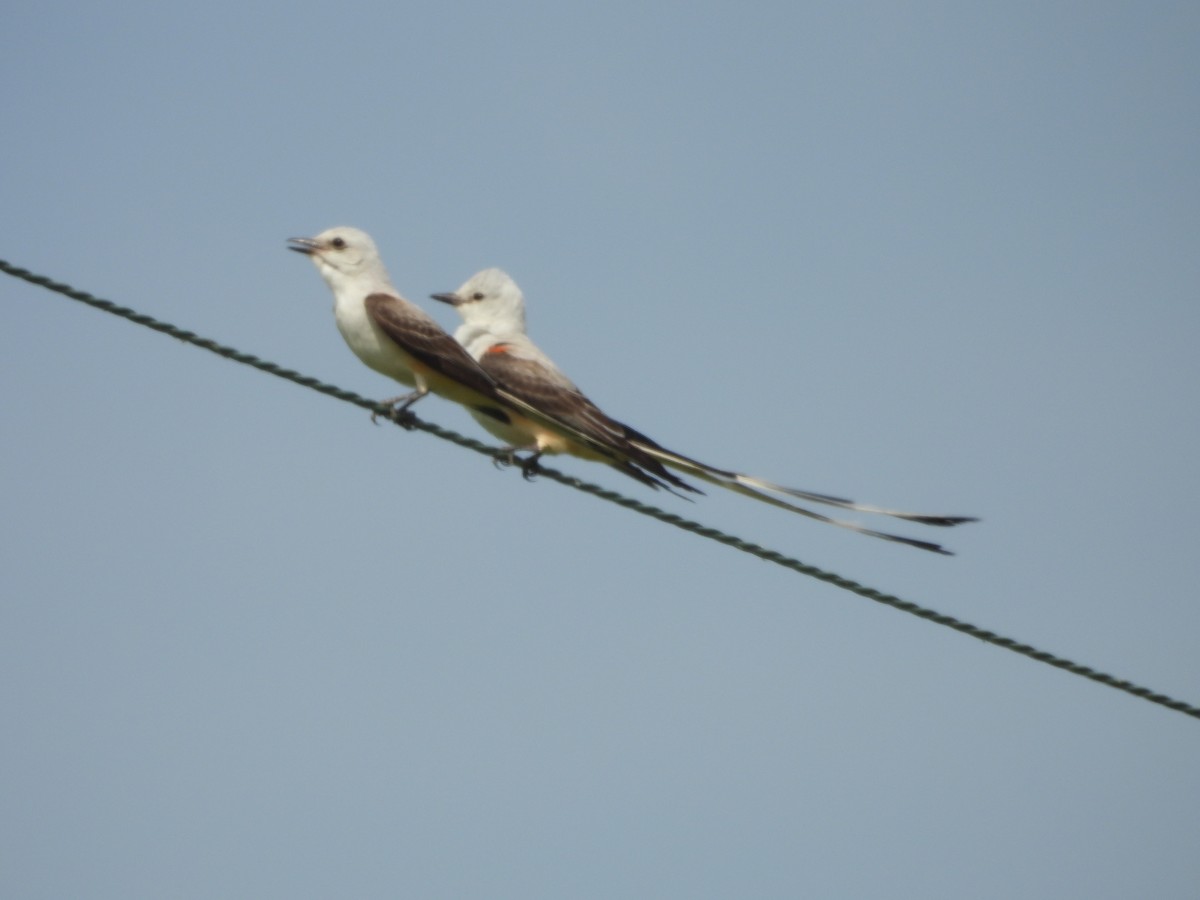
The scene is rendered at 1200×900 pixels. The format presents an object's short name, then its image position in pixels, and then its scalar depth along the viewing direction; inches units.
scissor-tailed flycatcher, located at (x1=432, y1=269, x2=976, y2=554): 400.5
